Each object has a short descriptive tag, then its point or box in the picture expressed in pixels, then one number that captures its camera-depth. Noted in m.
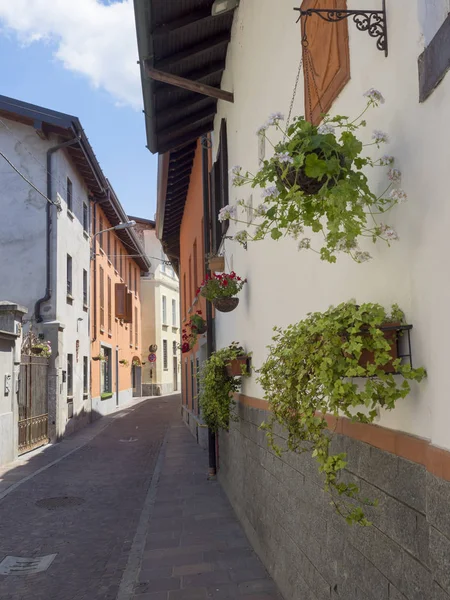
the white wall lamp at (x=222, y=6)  6.59
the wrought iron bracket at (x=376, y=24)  2.63
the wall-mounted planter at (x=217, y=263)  8.45
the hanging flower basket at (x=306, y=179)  2.50
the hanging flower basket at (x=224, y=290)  6.78
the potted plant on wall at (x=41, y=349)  15.33
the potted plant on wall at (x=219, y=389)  7.32
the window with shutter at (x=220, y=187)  8.65
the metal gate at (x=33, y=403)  13.88
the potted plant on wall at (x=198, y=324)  10.73
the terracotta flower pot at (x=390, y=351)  2.39
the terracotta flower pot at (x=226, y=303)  6.78
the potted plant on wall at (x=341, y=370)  2.37
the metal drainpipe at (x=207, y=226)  10.26
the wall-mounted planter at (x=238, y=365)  6.42
